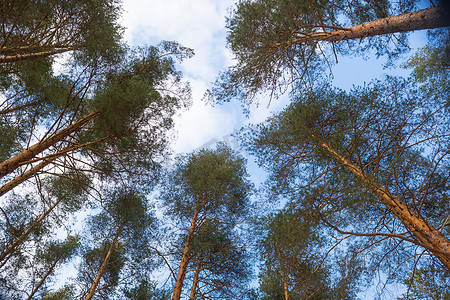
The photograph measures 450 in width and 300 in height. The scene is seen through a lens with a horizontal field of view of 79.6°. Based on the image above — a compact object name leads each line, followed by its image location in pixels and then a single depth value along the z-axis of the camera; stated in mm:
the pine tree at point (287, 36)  5270
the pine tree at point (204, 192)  8742
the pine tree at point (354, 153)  4359
